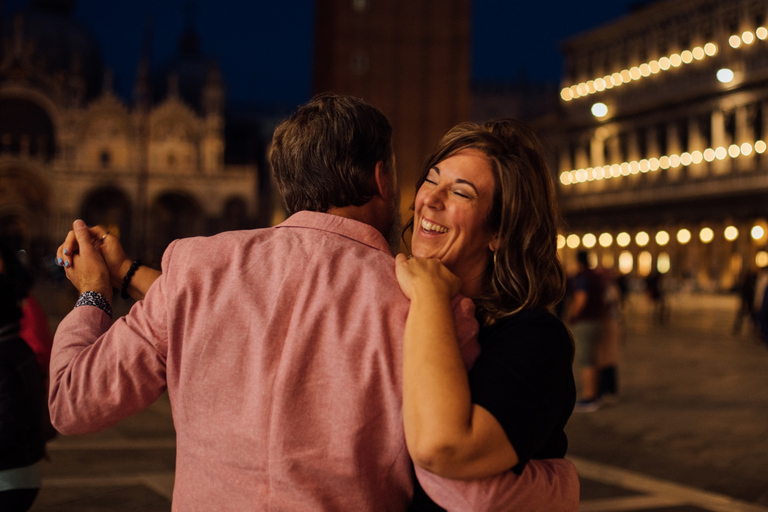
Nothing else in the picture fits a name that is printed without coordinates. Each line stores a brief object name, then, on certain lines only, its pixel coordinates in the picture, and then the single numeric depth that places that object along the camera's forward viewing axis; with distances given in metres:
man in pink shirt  1.58
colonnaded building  41.91
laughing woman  1.52
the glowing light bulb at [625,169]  50.93
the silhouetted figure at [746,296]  18.67
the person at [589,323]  9.05
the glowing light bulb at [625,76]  52.34
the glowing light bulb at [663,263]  45.88
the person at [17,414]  2.90
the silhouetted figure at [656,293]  22.41
